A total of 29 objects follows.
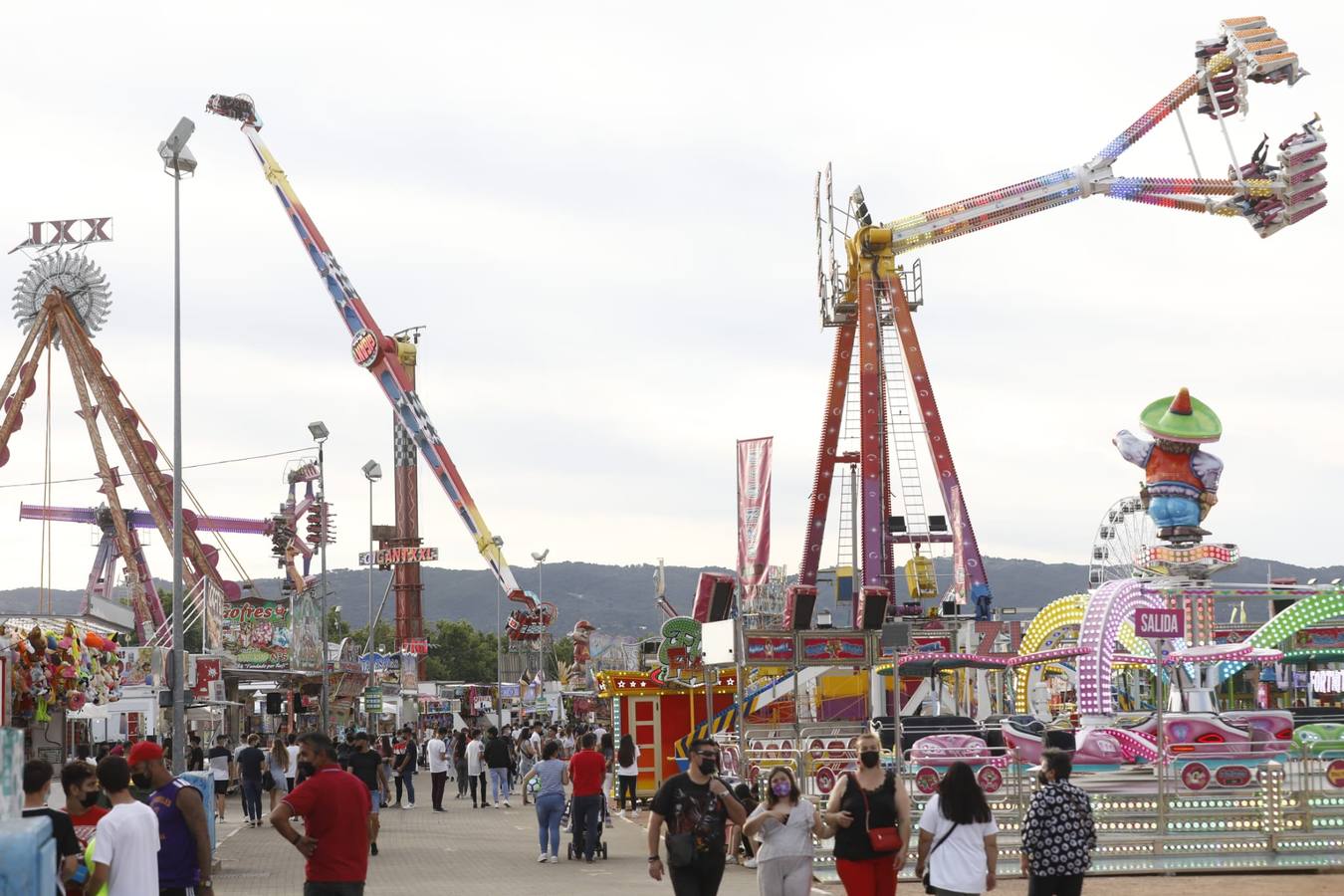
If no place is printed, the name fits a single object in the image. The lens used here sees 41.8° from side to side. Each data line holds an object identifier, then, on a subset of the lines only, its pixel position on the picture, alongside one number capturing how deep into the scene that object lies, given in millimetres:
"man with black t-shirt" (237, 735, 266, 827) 26969
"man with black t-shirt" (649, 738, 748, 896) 10680
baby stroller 20594
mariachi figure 31016
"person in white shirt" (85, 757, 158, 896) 9070
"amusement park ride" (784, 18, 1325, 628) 45625
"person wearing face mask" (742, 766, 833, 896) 10570
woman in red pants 10633
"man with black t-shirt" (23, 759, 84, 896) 8625
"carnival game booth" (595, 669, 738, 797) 29188
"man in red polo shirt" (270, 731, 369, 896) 9906
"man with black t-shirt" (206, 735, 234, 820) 27750
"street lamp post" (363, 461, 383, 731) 58506
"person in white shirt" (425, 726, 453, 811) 31517
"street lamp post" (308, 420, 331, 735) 43531
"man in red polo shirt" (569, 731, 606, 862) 19953
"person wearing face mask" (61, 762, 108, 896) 9891
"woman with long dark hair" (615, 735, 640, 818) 28156
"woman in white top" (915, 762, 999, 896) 9992
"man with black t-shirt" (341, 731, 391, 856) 21172
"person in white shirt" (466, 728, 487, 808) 32875
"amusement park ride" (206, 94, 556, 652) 71750
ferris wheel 60188
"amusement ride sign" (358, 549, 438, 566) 95250
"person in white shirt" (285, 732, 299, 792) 30425
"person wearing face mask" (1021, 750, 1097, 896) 10219
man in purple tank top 10430
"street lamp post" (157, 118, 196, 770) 22906
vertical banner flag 35500
